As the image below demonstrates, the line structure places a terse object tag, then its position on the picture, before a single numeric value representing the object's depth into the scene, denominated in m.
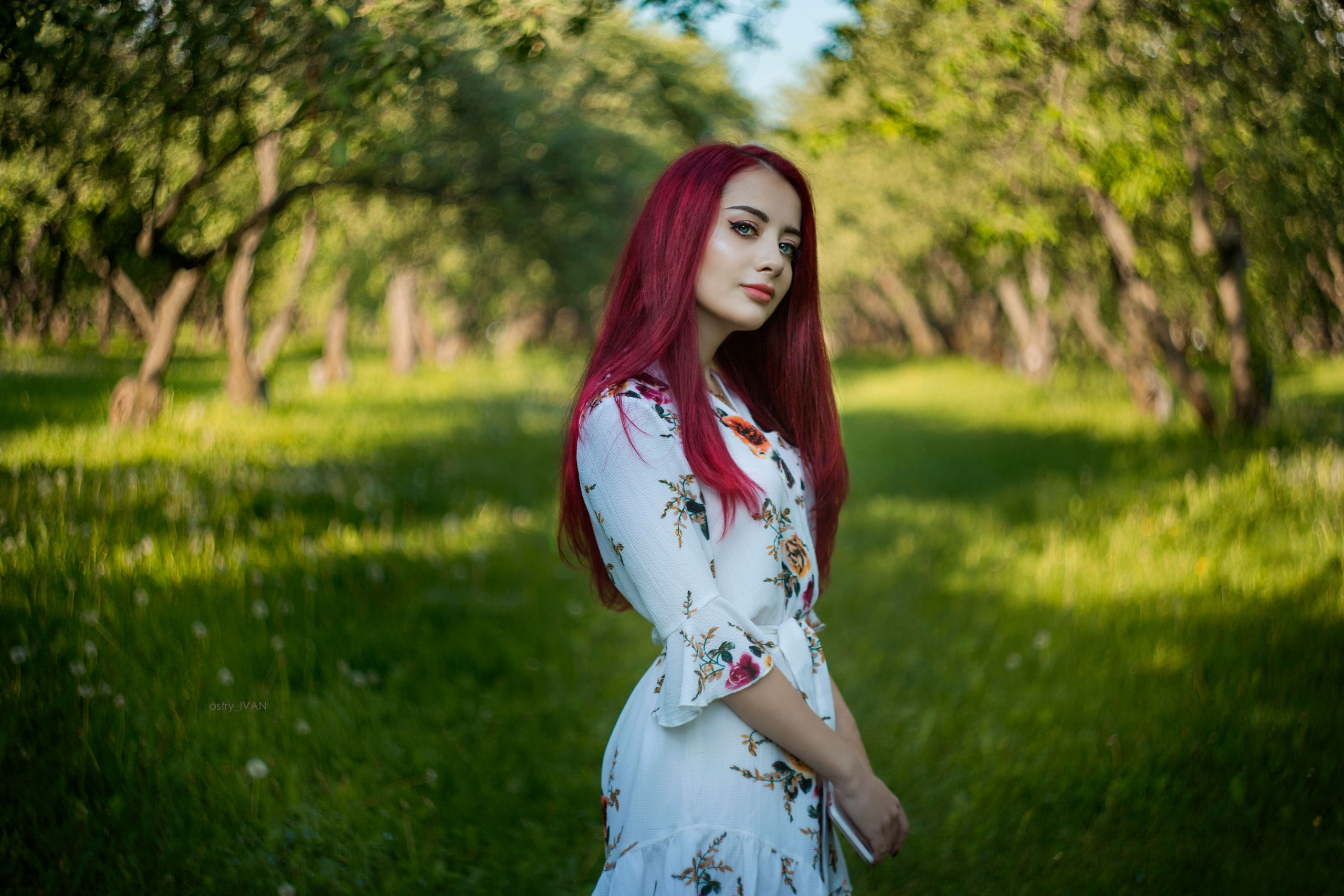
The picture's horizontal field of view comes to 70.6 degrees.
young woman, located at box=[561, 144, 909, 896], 1.78
